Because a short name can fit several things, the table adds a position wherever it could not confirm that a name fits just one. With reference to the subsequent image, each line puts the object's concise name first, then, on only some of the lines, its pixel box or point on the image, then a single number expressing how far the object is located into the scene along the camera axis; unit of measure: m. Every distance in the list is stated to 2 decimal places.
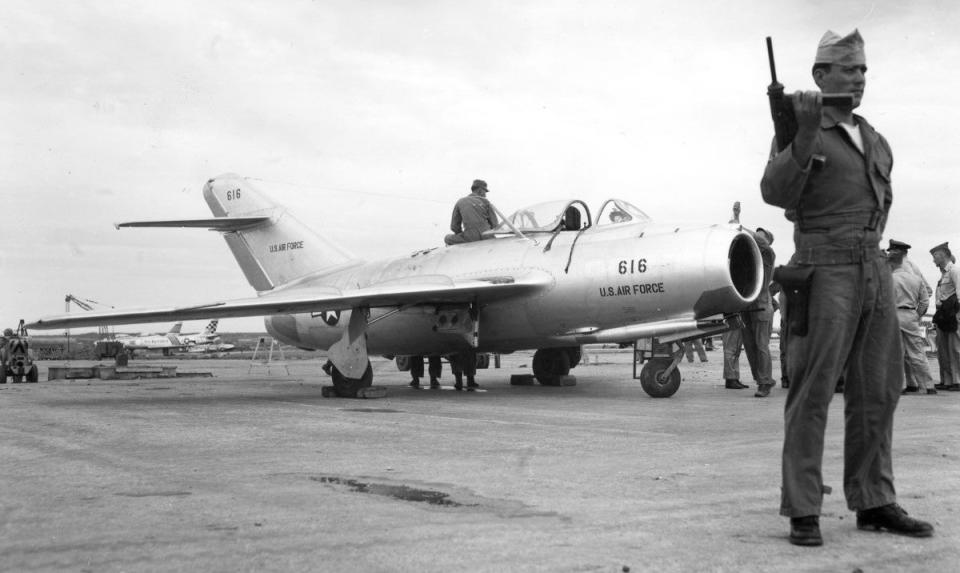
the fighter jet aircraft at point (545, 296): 12.05
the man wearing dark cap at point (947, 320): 14.48
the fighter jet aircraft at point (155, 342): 77.41
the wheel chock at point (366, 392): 13.39
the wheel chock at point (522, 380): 16.75
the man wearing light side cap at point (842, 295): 4.02
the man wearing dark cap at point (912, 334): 13.46
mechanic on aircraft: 15.12
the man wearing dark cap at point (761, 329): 12.96
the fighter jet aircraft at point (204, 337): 82.19
